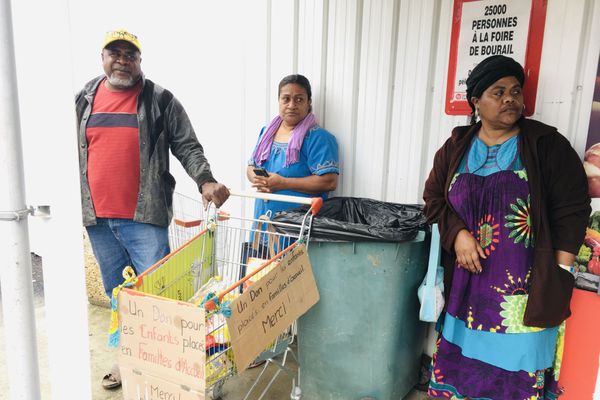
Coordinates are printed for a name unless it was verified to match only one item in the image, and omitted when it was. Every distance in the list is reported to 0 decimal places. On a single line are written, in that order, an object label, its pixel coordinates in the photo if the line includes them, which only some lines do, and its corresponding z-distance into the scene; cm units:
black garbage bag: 225
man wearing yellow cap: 265
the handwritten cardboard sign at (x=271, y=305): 180
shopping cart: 202
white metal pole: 111
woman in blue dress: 286
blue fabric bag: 229
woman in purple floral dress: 201
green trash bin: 233
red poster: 231
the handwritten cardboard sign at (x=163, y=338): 164
